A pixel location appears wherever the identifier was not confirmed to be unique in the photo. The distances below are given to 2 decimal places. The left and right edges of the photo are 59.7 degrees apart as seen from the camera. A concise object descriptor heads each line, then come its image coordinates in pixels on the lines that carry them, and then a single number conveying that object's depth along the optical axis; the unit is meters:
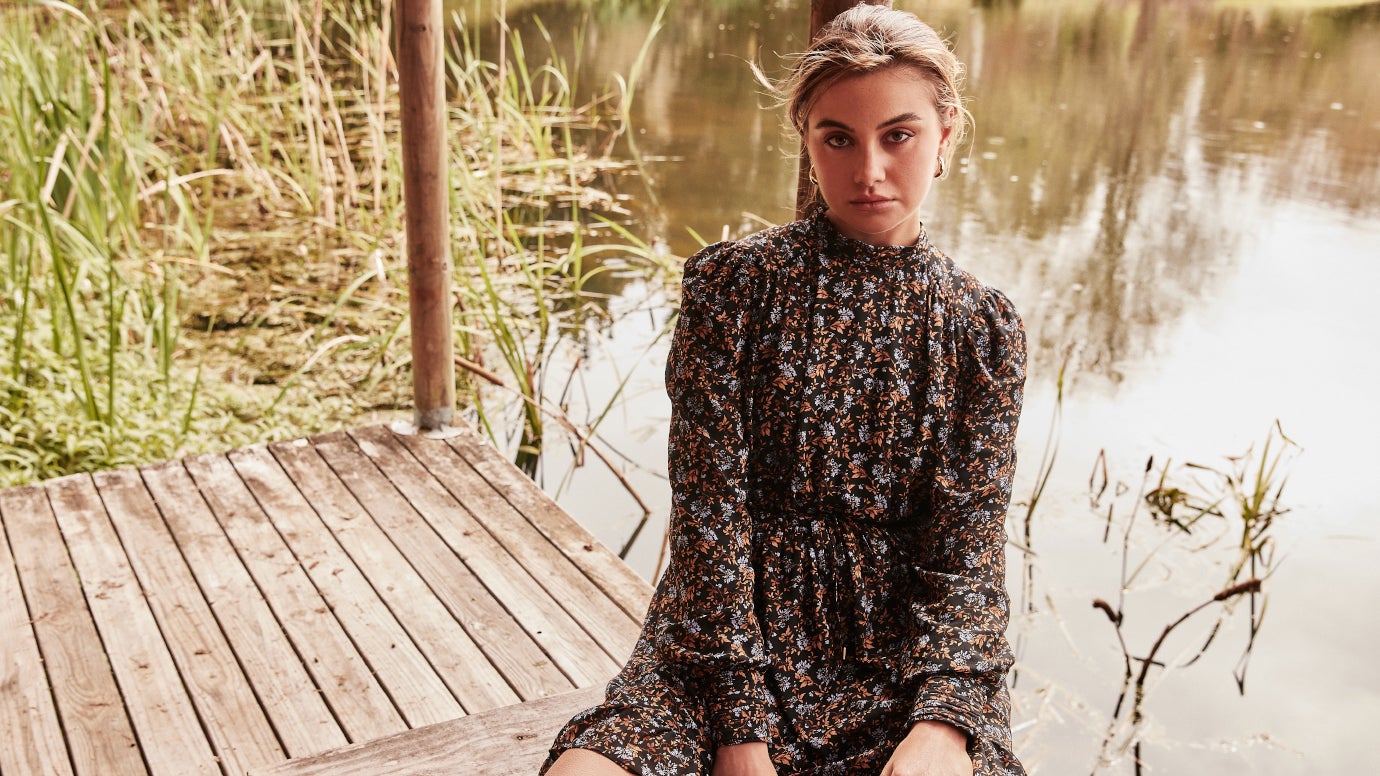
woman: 1.30
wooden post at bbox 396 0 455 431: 2.59
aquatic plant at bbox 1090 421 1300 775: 2.72
